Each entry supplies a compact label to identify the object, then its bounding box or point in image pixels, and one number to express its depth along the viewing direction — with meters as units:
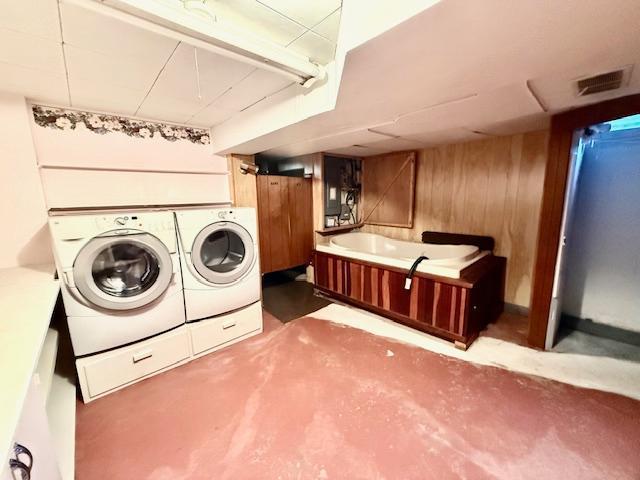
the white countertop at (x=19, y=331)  0.63
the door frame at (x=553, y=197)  1.62
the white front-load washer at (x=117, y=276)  1.51
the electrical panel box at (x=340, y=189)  3.58
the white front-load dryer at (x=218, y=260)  1.94
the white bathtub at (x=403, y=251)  2.25
